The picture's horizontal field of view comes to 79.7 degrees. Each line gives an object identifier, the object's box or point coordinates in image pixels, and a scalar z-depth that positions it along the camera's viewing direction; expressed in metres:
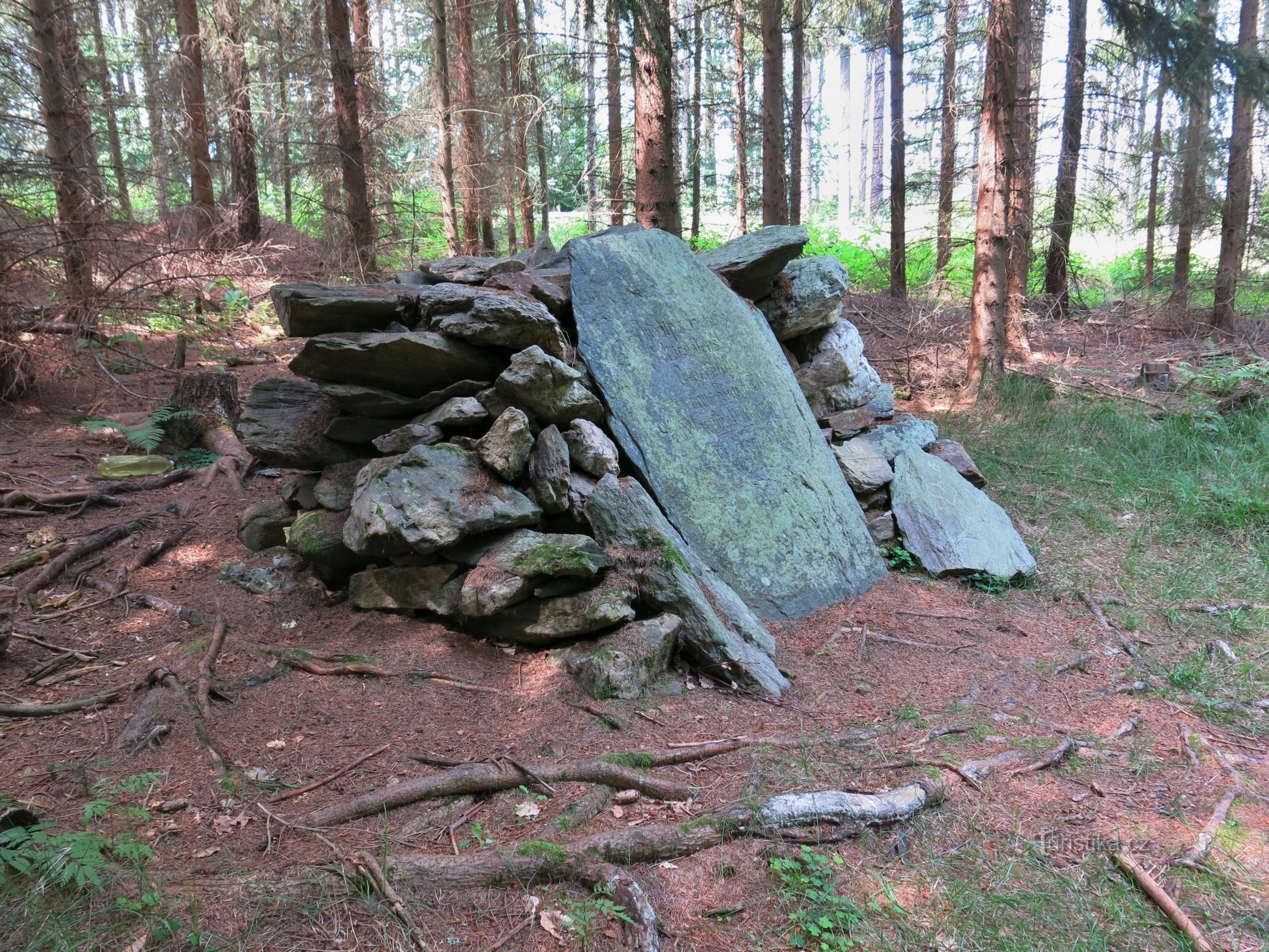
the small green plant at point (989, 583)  5.13
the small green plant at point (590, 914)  2.17
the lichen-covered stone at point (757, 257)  6.15
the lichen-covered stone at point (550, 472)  4.14
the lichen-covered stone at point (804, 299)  6.53
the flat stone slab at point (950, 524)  5.31
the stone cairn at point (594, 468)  3.90
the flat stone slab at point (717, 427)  4.76
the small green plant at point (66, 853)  2.08
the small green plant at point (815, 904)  2.17
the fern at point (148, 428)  6.23
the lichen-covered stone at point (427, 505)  3.89
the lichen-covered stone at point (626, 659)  3.57
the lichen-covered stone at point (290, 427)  4.62
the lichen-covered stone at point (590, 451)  4.43
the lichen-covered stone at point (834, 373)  6.50
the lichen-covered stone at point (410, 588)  4.04
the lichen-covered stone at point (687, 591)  3.83
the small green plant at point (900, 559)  5.39
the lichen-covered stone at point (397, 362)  4.30
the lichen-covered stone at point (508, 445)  4.18
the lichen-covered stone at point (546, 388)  4.32
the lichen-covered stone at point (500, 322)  4.45
